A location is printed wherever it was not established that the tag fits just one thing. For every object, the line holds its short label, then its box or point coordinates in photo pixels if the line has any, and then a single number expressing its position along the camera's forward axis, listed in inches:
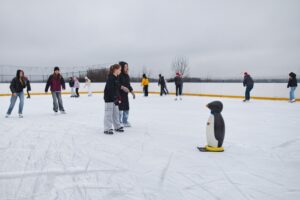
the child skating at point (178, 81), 544.8
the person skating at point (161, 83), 654.5
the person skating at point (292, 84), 442.0
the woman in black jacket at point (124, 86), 198.7
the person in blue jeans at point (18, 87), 272.2
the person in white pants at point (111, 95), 176.9
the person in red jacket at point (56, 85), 295.7
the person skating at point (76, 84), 617.4
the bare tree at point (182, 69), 1459.2
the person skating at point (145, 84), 633.9
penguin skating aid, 134.9
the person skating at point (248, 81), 460.4
